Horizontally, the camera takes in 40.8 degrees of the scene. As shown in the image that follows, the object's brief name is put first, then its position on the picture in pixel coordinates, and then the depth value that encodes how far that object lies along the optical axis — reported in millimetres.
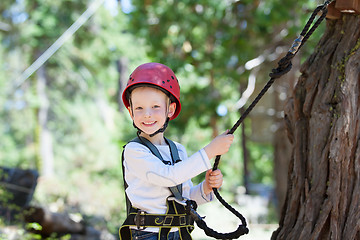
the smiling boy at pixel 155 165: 2570
